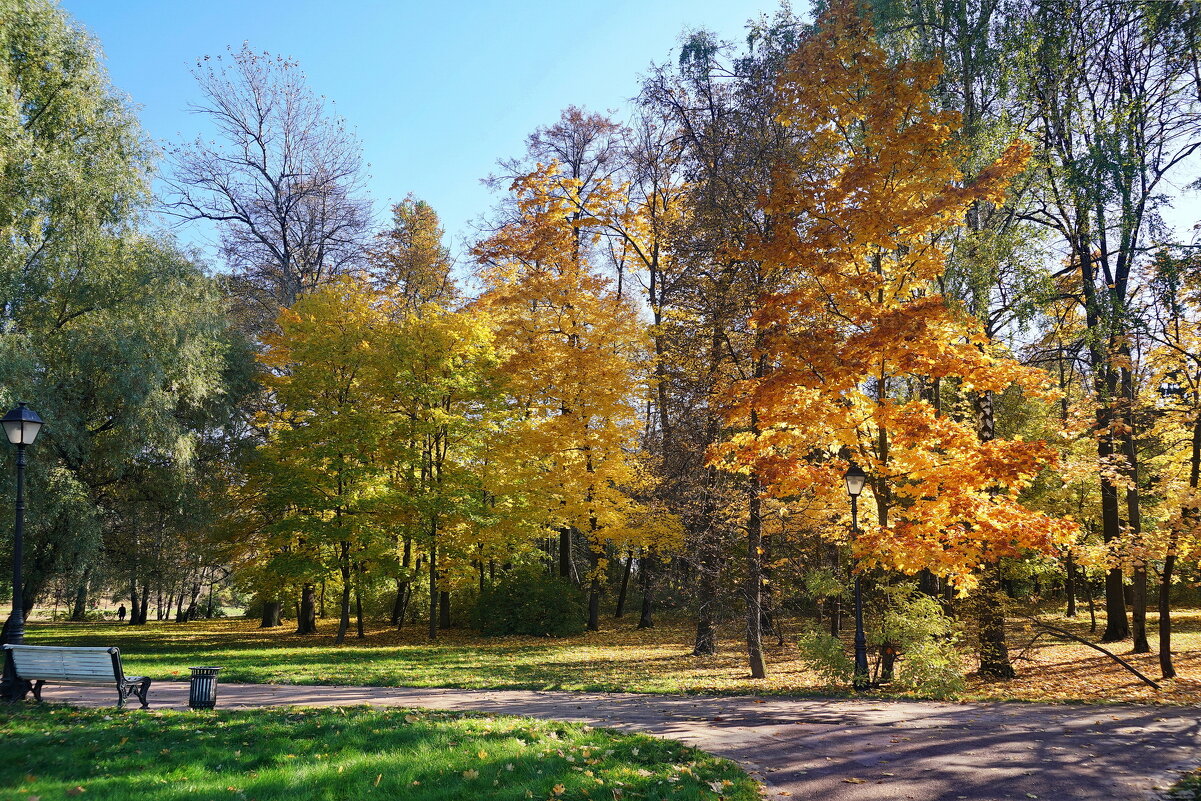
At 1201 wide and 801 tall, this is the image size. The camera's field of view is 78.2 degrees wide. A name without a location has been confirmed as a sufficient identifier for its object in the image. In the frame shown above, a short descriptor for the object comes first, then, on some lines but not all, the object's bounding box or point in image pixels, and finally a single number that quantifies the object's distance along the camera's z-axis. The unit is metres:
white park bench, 8.45
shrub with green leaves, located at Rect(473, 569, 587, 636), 21.89
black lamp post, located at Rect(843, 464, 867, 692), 11.22
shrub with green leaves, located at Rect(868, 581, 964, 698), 10.53
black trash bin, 8.84
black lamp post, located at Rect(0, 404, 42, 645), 9.43
